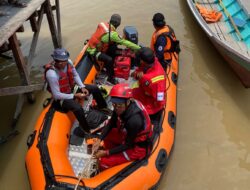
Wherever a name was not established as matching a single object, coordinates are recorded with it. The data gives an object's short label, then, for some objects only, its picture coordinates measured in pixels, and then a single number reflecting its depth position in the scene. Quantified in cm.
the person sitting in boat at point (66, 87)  526
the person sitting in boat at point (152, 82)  516
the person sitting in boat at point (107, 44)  640
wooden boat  659
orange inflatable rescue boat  444
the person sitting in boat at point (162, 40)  639
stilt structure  585
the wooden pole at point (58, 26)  863
